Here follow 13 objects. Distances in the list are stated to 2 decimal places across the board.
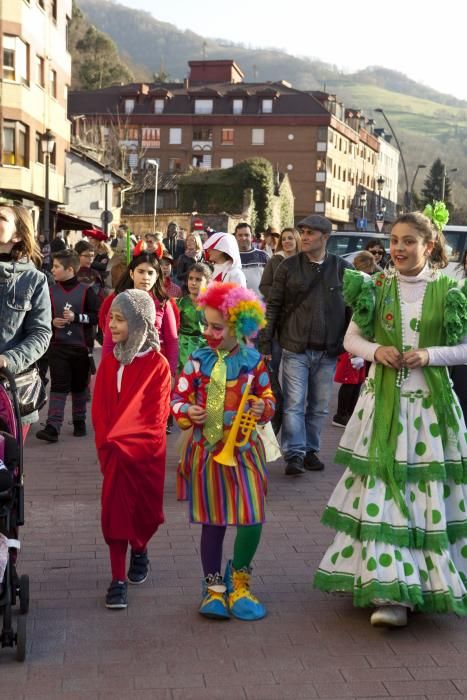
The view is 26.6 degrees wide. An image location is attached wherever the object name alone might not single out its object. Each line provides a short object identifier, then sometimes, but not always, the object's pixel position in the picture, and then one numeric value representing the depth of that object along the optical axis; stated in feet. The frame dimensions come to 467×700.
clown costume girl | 16.05
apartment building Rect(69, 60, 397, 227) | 304.09
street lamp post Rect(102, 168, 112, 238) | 163.43
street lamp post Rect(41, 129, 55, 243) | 96.48
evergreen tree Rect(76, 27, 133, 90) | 362.53
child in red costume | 16.89
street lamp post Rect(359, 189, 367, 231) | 175.79
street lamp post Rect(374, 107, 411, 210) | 120.45
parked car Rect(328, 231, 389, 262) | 72.38
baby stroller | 14.05
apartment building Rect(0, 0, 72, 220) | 117.80
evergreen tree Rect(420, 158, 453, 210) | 364.05
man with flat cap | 27.37
